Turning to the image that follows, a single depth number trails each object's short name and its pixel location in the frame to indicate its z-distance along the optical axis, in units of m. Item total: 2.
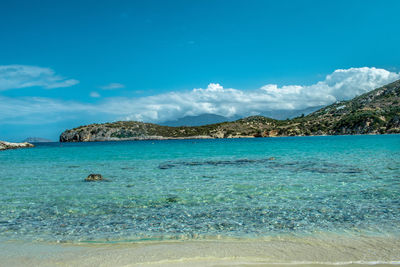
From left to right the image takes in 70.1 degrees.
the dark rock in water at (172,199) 13.67
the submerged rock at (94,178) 20.80
